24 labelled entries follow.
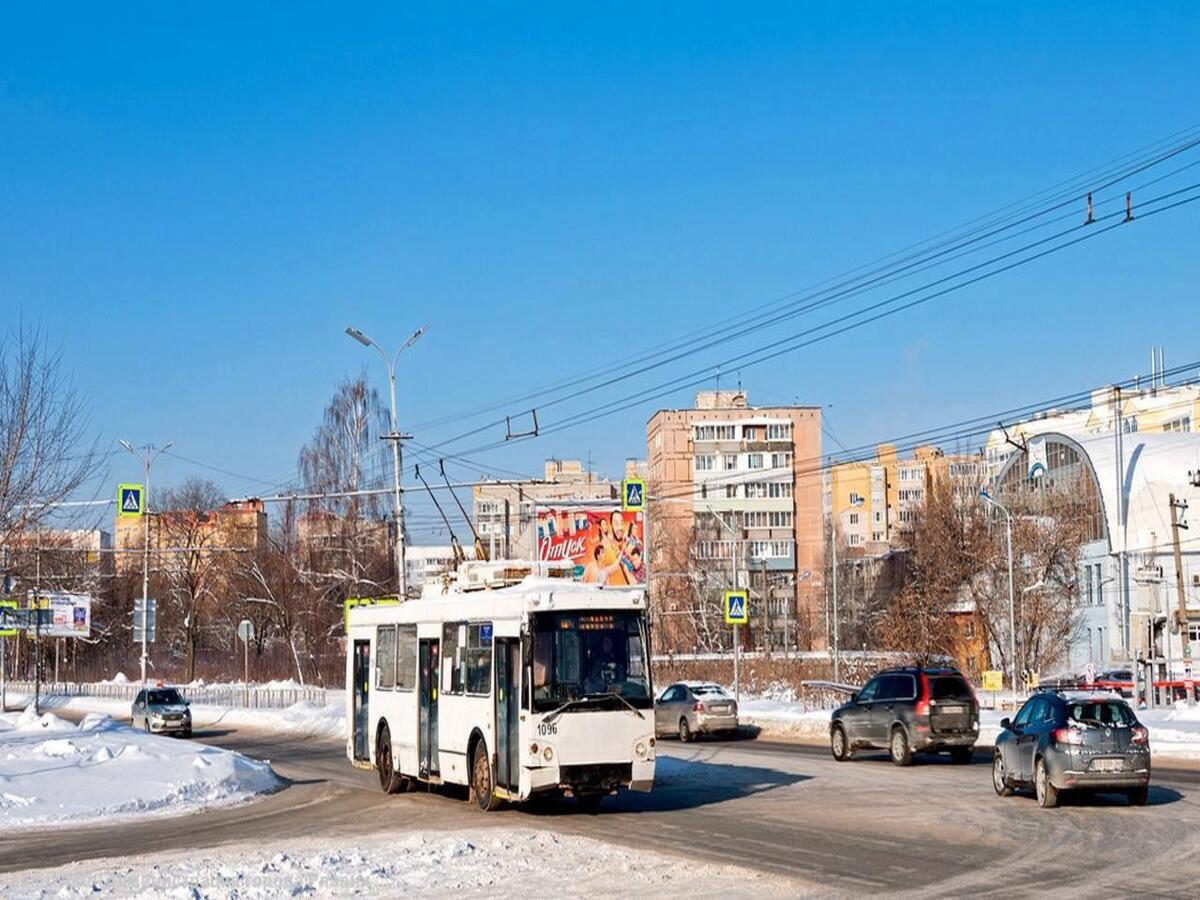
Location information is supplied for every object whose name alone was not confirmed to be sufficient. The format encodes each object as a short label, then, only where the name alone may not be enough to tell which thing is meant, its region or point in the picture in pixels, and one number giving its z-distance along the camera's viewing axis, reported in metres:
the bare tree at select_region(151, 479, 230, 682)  92.75
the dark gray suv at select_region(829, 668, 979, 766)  30.31
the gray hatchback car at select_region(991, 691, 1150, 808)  20.55
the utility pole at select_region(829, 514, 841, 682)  55.35
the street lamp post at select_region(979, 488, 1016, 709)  54.82
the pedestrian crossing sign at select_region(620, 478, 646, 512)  44.36
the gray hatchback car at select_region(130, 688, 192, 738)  49.16
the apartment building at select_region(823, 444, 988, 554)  167.62
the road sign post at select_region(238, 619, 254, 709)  55.44
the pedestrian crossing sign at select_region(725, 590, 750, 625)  47.72
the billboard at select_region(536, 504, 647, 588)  55.56
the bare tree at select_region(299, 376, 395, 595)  77.81
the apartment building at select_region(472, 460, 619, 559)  118.81
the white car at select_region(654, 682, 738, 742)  40.97
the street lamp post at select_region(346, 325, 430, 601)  44.12
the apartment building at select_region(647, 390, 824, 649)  113.81
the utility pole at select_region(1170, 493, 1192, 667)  52.85
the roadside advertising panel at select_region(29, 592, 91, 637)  70.69
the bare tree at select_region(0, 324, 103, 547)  30.34
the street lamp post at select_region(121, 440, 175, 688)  59.16
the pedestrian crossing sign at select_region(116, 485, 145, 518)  46.97
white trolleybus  20.69
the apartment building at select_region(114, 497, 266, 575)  92.94
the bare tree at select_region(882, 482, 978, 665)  68.75
